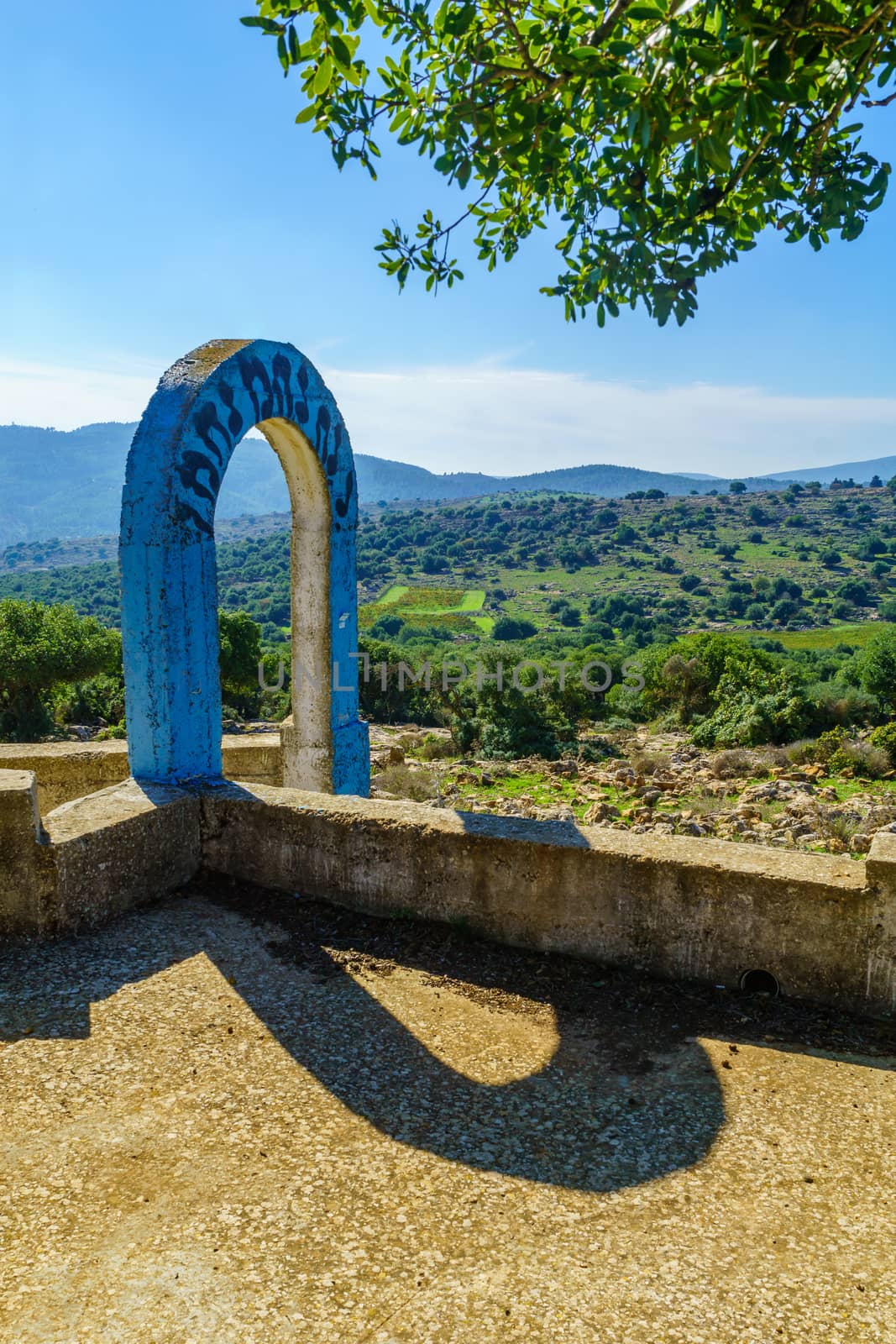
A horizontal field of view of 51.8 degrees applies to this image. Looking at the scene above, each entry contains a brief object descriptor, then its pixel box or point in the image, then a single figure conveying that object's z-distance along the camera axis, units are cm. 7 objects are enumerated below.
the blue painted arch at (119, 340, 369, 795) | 518
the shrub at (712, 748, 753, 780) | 1516
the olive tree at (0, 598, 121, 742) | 1803
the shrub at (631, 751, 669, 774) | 1545
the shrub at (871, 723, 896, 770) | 1562
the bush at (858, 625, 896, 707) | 2017
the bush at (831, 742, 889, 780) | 1503
